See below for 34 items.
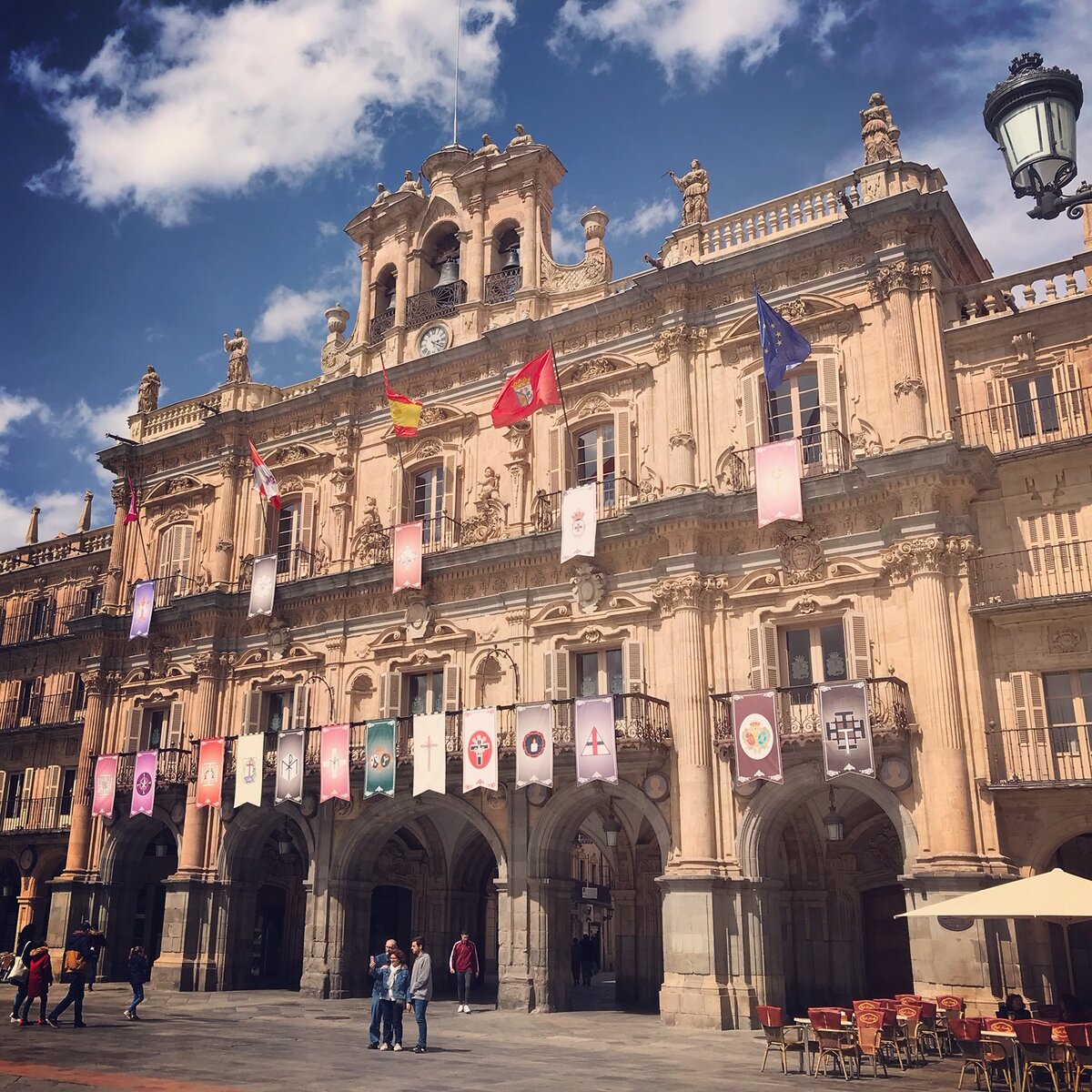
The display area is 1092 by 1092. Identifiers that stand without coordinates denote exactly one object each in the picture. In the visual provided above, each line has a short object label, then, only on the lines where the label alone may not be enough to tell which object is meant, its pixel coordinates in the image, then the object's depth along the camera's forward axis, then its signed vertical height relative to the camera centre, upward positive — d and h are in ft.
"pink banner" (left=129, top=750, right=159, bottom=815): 104.17 +10.65
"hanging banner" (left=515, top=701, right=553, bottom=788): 82.33 +10.92
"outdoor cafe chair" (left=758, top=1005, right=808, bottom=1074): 54.29 -6.30
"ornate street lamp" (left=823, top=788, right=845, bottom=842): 75.77 +4.86
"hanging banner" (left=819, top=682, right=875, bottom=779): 70.33 +10.30
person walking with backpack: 64.85 -4.40
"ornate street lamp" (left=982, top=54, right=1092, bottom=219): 19.24 +12.74
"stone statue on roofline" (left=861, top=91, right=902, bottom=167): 86.53 +57.66
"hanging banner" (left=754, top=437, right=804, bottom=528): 79.41 +28.81
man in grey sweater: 58.49 -4.53
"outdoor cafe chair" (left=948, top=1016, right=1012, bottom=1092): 47.85 -6.46
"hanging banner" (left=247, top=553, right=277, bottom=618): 105.40 +28.67
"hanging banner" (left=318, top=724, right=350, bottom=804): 91.96 +10.92
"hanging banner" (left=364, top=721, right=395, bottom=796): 90.32 +11.00
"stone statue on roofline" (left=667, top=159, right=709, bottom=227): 94.68 +57.76
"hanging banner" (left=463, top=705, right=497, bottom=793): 84.89 +11.02
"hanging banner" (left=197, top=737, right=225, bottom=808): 100.63 +10.99
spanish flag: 98.48 +41.37
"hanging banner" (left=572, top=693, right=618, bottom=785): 79.05 +10.87
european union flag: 79.87 +38.34
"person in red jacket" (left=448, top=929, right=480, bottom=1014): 82.79 -4.59
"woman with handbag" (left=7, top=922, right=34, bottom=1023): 65.72 -4.24
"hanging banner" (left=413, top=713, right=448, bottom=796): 87.40 +10.99
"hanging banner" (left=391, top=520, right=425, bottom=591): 96.78 +29.01
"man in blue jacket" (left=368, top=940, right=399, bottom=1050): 59.01 -5.06
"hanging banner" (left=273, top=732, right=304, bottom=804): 94.48 +10.84
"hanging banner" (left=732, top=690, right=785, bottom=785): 74.43 +10.57
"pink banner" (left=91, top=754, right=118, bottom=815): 107.04 +10.85
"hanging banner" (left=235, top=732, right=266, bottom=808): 97.81 +11.12
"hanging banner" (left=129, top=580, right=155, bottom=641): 112.57 +28.51
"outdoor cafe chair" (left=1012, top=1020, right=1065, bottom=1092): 46.88 -5.90
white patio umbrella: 46.98 -0.01
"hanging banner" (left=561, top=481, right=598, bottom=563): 87.56 +28.67
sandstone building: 73.51 +22.43
